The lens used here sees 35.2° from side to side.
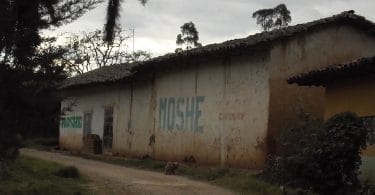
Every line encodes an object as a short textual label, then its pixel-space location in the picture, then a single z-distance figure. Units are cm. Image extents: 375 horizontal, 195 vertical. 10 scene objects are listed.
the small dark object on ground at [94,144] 2309
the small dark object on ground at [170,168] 1563
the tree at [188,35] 4325
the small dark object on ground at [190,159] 1728
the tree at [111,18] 991
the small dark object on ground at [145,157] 1972
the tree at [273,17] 3305
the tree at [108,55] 4469
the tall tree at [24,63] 834
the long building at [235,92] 1483
